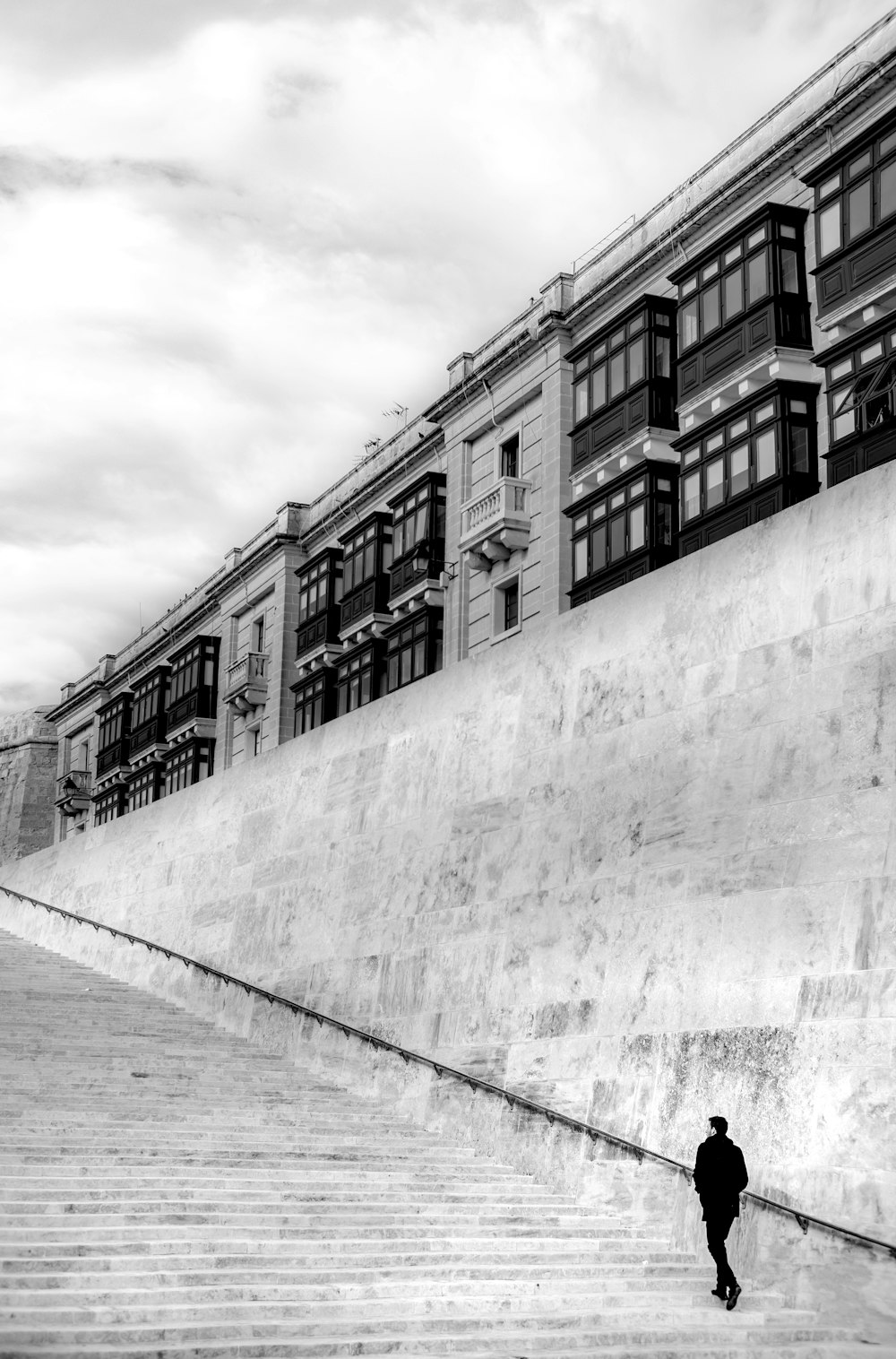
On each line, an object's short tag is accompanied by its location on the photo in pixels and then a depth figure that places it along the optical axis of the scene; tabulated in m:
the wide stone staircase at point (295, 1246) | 8.60
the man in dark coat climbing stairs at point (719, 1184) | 9.67
